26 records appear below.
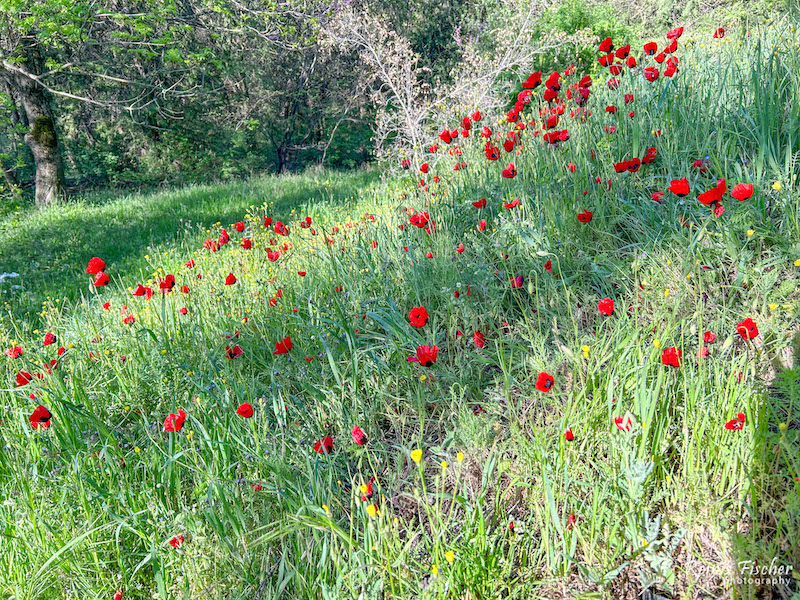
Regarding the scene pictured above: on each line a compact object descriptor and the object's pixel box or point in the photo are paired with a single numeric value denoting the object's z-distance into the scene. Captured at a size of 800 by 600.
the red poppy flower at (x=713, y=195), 1.74
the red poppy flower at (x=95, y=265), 2.51
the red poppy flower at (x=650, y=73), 3.10
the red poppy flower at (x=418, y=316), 1.92
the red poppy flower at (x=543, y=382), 1.58
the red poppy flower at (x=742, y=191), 1.75
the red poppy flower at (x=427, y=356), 1.76
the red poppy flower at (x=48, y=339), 2.64
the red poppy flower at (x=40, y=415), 1.91
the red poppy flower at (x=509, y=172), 2.80
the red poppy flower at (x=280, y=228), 3.39
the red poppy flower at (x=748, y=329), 1.52
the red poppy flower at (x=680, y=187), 1.88
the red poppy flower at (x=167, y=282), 2.64
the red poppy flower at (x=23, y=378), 2.24
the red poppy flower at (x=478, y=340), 2.12
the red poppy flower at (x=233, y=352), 2.26
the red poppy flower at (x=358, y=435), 1.59
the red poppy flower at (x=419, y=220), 2.81
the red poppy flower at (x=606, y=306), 1.71
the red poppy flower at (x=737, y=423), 1.46
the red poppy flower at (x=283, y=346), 2.27
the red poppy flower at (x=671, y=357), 1.55
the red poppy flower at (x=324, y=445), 1.78
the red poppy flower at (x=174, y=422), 1.80
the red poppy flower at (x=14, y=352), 2.75
